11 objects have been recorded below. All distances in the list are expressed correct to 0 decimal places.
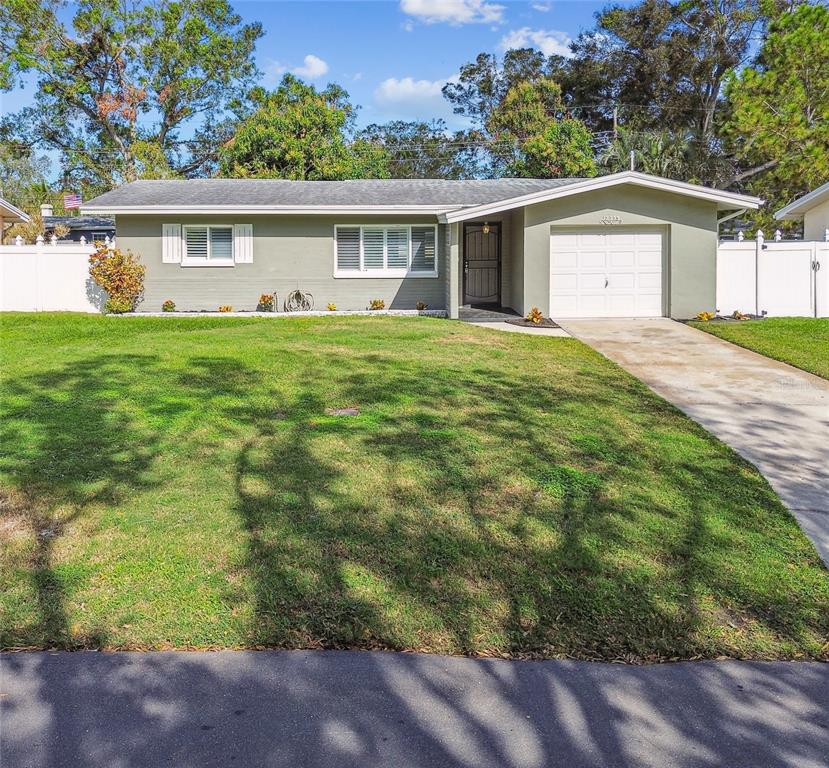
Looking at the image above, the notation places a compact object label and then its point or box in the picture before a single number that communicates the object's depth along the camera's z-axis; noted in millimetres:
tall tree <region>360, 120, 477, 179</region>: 42844
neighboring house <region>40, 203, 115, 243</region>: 32312
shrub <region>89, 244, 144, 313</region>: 18547
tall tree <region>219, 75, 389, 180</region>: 30531
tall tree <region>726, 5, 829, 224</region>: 25906
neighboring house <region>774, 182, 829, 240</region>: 20531
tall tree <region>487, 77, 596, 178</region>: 31750
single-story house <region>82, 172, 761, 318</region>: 16797
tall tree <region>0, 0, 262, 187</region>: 35125
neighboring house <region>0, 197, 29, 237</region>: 23275
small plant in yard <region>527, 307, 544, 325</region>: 16183
